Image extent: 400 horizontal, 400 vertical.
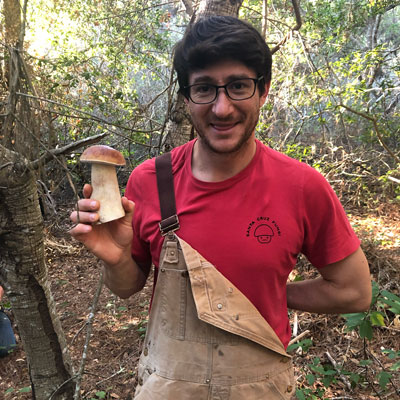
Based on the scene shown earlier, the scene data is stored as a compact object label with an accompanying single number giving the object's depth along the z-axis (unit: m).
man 1.44
